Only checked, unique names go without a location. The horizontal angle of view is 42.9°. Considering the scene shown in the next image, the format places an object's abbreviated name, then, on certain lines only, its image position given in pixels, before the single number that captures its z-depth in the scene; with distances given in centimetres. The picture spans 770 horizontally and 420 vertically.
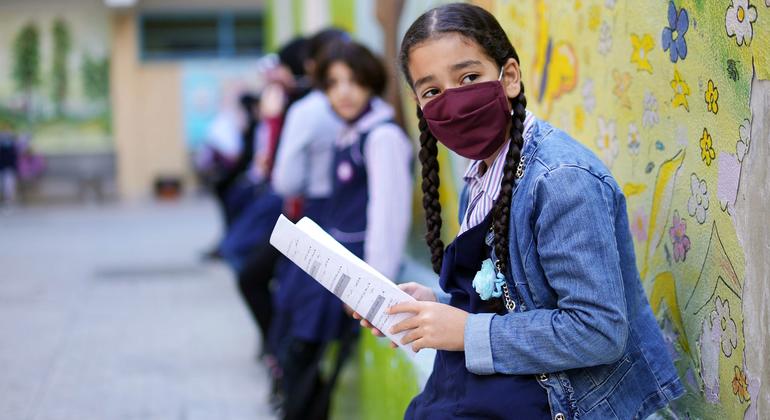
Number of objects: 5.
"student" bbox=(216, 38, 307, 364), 563
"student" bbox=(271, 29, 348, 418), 441
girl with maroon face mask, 180
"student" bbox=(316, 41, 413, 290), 388
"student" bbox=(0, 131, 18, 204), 1752
